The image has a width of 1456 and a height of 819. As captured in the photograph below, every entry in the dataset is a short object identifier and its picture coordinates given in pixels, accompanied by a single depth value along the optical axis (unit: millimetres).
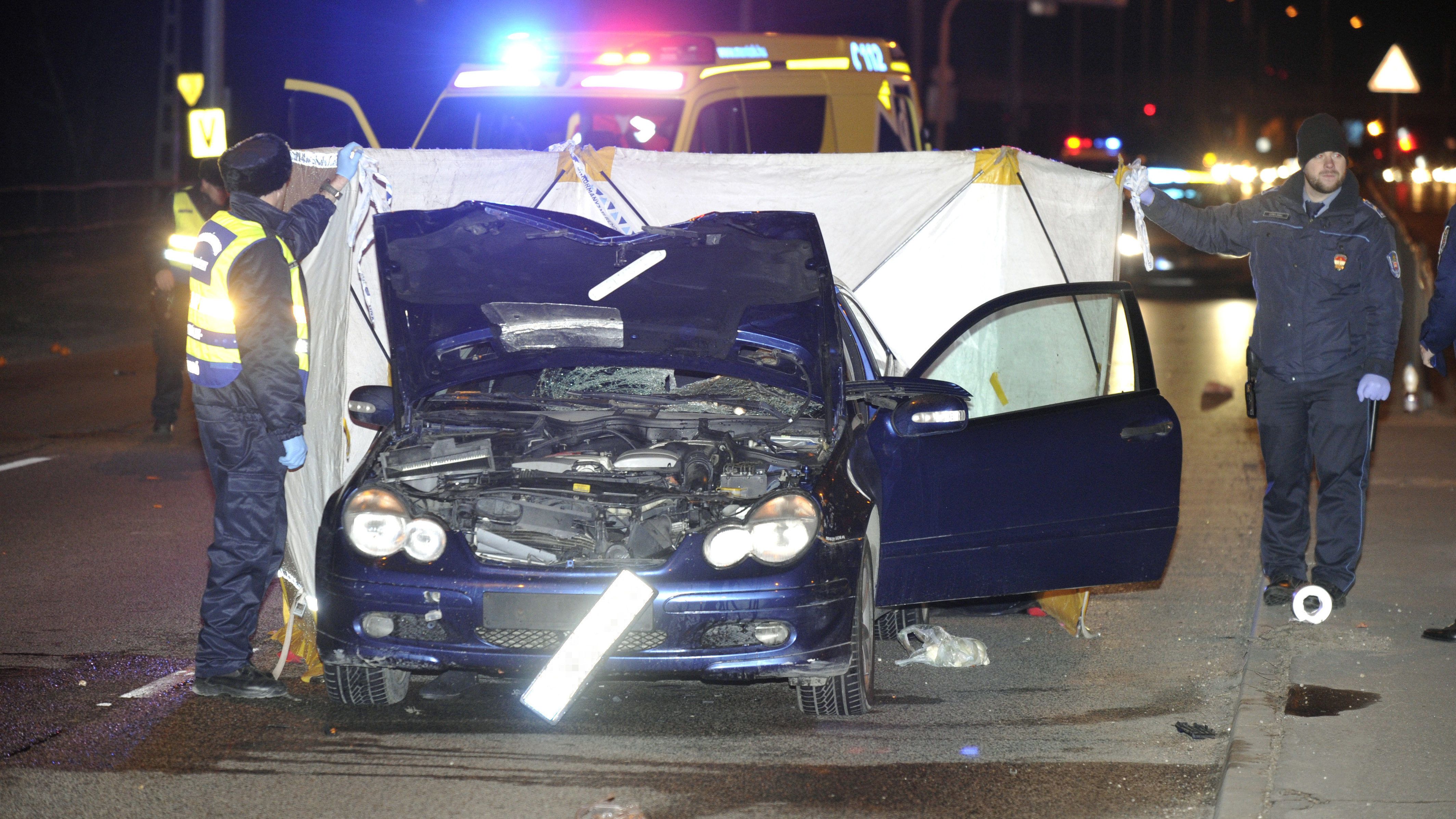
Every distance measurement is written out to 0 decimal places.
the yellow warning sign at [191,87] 38125
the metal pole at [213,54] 36031
